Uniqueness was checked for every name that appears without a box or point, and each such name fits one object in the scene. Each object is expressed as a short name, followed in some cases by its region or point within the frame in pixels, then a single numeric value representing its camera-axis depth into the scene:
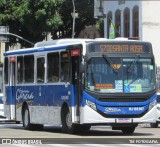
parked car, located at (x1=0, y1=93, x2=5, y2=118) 34.50
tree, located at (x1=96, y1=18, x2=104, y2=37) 75.76
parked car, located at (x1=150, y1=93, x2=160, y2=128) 30.29
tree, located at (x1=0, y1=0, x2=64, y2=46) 58.16
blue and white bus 22.45
